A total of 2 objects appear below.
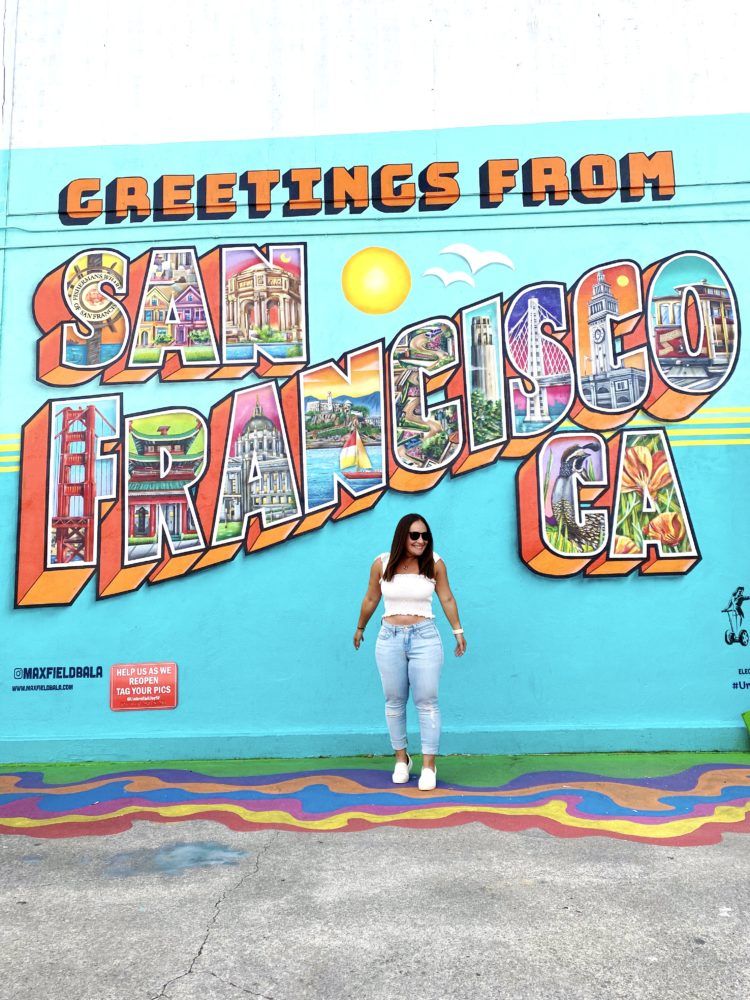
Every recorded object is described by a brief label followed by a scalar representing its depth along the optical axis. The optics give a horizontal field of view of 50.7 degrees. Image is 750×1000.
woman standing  5.26
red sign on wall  6.15
